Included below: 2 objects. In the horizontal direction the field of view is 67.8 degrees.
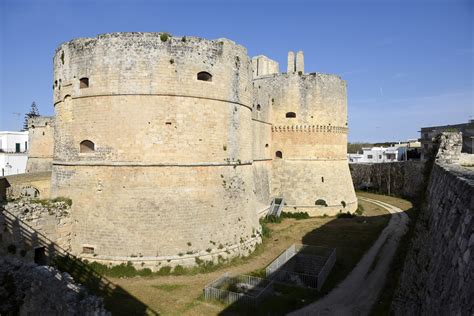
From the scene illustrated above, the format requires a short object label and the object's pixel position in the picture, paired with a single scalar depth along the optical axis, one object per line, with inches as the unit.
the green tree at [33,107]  2589.3
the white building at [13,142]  2007.9
